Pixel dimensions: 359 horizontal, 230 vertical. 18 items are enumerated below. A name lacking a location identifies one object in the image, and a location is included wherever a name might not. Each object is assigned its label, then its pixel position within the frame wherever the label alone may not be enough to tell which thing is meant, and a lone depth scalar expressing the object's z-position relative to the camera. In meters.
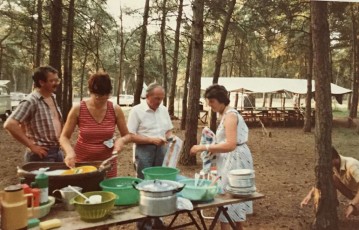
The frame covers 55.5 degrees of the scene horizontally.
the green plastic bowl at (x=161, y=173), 3.06
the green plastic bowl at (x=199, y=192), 2.86
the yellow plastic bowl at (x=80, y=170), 2.81
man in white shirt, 4.29
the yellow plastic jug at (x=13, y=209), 2.06
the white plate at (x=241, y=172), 3.02
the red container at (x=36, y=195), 2.39
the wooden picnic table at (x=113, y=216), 2.41
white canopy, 20.62
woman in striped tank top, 3.23
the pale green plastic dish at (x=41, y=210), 2.42
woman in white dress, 3.50
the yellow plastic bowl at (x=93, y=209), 2.41
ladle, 2.47
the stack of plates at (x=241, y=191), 3.05
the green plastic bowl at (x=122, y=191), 2.73
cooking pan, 2.70
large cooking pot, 2.50
